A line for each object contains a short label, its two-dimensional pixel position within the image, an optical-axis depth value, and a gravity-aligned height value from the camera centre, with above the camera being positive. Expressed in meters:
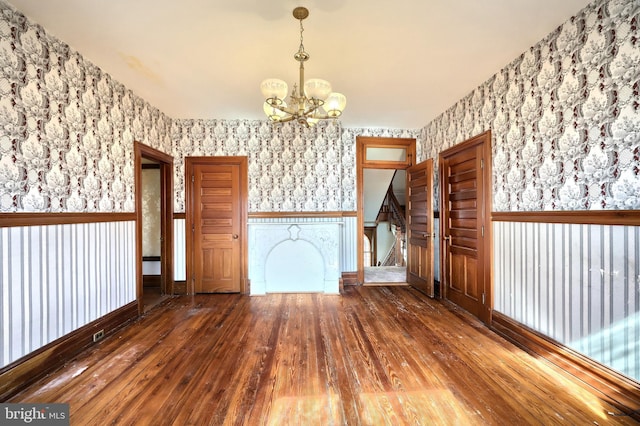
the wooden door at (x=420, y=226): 3.76 -0.25
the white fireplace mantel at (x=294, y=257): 4.00 -0.71
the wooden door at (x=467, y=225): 2.88 -0.19
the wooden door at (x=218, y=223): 4.05 -0.17
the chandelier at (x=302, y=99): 1.85 +0.85
